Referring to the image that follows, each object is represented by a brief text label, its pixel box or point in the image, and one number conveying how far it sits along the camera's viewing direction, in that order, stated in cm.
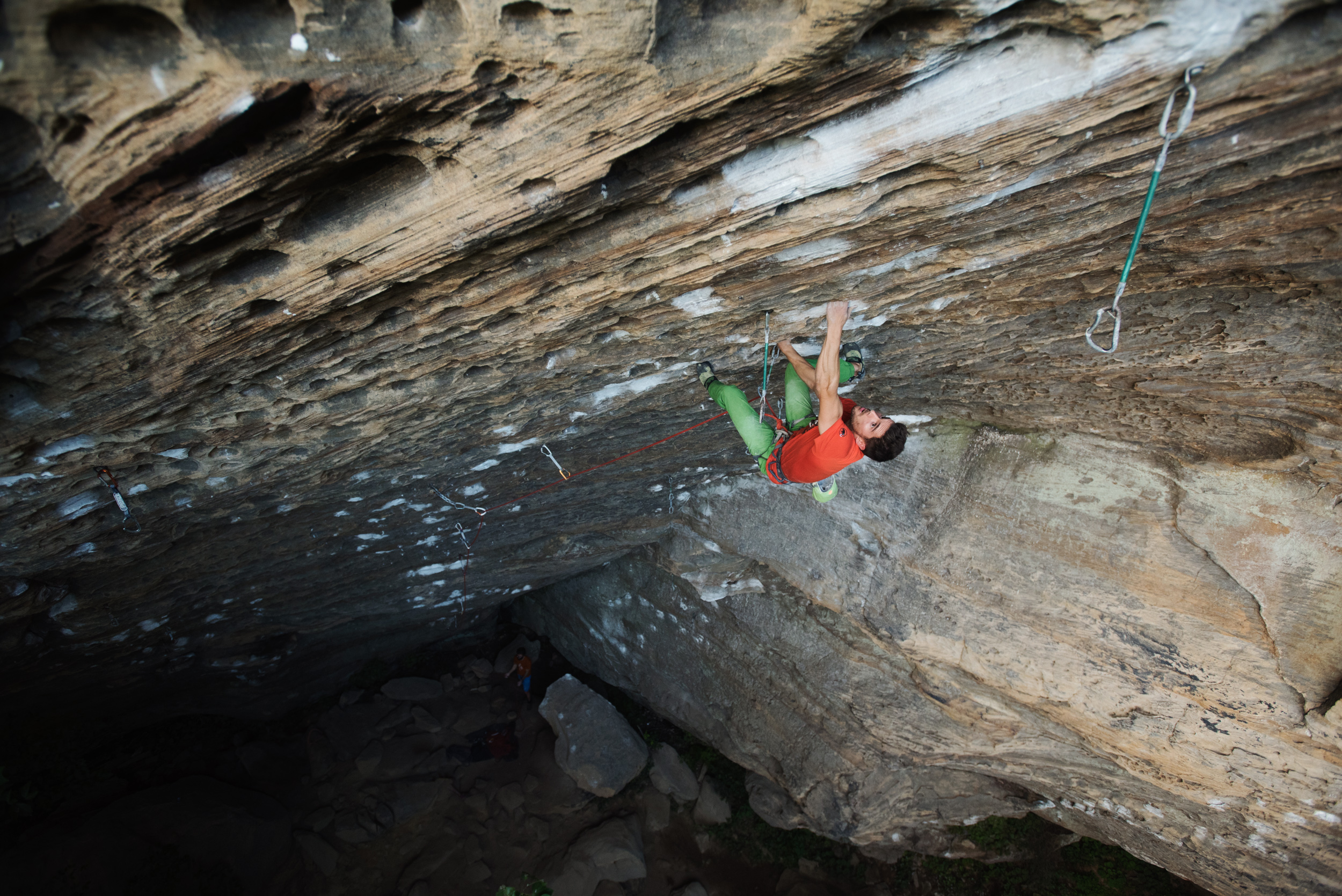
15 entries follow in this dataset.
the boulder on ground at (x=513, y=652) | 1012
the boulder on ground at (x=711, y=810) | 852
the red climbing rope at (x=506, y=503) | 546
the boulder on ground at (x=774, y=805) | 775
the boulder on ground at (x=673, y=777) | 868
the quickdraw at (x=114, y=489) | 356
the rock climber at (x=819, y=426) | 315
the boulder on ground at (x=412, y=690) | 949
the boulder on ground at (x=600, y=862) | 775
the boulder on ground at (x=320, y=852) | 772
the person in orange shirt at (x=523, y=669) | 981
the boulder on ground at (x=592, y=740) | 846
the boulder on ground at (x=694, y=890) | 787
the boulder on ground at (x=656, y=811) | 851
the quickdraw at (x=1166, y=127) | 184
